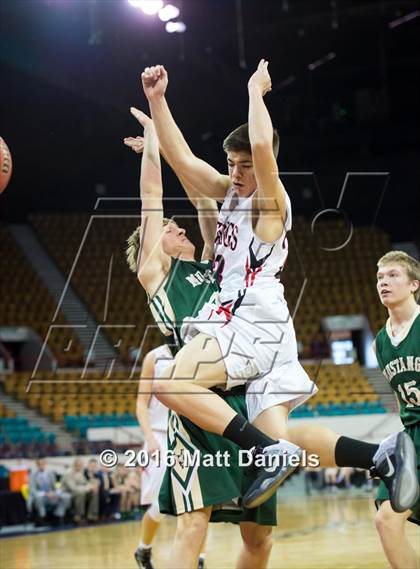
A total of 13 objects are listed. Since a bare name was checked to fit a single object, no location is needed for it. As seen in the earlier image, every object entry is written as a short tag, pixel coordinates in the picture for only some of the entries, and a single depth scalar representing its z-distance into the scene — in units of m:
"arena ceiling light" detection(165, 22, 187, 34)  12.48
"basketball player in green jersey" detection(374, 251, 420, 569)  4.57
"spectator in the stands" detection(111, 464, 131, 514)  12.95
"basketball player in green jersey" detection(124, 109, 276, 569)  3.94
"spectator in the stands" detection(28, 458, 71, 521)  12.02
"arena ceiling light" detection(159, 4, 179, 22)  11.40
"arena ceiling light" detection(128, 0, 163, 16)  10.02
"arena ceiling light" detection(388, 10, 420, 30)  17.04
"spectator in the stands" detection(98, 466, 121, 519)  12.73
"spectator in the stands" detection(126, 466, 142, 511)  13.05
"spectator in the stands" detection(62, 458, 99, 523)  12.37
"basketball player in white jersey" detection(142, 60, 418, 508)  3.86
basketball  4.79
